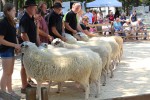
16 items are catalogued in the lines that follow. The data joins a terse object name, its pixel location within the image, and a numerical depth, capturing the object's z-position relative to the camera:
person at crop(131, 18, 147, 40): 18.61
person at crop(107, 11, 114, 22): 24.04
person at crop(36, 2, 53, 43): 7.16
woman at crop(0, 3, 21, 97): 5.45
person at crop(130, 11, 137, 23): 22.46
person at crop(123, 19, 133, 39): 18.57
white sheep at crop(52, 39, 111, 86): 6.92
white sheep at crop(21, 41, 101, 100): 5.66
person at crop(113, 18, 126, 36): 18.40
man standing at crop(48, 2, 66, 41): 7.24
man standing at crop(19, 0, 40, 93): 6.01
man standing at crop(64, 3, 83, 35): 8.20
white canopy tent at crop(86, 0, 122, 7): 23.99
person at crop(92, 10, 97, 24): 21.23
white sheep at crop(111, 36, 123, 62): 10.05
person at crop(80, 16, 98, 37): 9.95
